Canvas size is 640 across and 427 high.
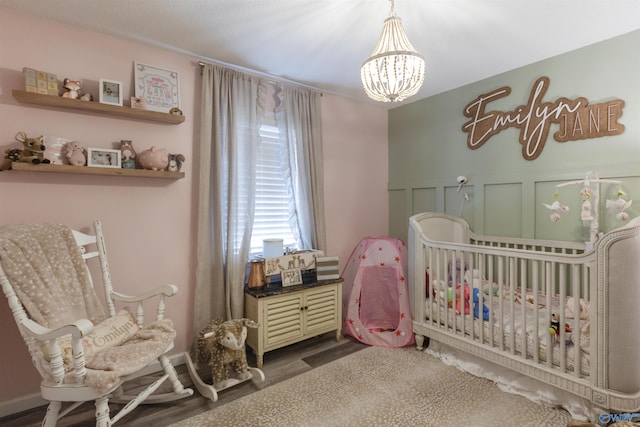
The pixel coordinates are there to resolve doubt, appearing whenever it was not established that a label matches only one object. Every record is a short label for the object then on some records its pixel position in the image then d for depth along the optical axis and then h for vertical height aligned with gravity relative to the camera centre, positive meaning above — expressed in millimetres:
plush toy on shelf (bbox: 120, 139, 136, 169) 2084 +396
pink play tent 2623 -809
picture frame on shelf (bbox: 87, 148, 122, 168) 1963 +351
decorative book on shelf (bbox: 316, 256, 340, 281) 2701 -518
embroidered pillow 1491 -660
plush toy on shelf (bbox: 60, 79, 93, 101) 1892 +765
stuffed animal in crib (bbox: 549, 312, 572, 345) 1754 -700
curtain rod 2467 +1203
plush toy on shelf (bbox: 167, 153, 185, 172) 2238 +366
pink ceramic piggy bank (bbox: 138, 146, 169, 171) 2123 +363
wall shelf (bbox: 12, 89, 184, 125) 1768 +666
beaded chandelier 1411 +666
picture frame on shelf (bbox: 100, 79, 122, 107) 2006 +793
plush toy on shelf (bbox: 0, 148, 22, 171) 1725 +308
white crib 1493 -657
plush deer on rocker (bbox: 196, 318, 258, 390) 1987 -915
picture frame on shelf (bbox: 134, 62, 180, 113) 2168 +904
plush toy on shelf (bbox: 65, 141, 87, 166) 1901 +364
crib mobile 2043 +31
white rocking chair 1337 -560
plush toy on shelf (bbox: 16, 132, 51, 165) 1741 +361
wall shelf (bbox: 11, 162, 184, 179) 1730 +257
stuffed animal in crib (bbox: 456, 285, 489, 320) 2141 -699
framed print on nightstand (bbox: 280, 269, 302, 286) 2514 -559
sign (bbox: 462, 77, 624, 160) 2182 +716
